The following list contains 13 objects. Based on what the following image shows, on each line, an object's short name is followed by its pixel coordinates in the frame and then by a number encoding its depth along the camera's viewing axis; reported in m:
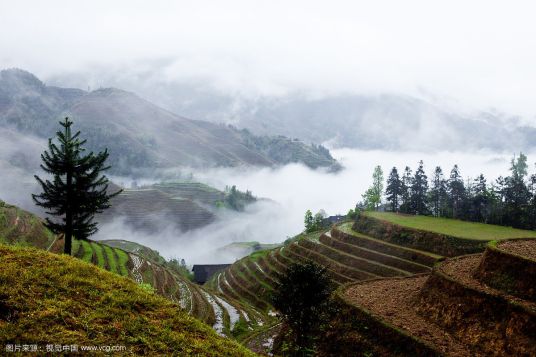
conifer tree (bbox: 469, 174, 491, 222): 80.31
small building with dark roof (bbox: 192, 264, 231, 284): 116.56
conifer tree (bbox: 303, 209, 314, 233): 111.69
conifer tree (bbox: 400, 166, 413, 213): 92.25
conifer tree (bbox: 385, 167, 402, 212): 98.38
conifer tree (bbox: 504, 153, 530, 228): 69.12
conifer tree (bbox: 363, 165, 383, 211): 111.25
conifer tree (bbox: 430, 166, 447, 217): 96.07
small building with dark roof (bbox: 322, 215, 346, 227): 158.88
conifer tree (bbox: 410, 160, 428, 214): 91.06
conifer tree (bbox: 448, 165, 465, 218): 92.38
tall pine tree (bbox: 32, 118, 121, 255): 30.70
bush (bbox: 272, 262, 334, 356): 22.33
